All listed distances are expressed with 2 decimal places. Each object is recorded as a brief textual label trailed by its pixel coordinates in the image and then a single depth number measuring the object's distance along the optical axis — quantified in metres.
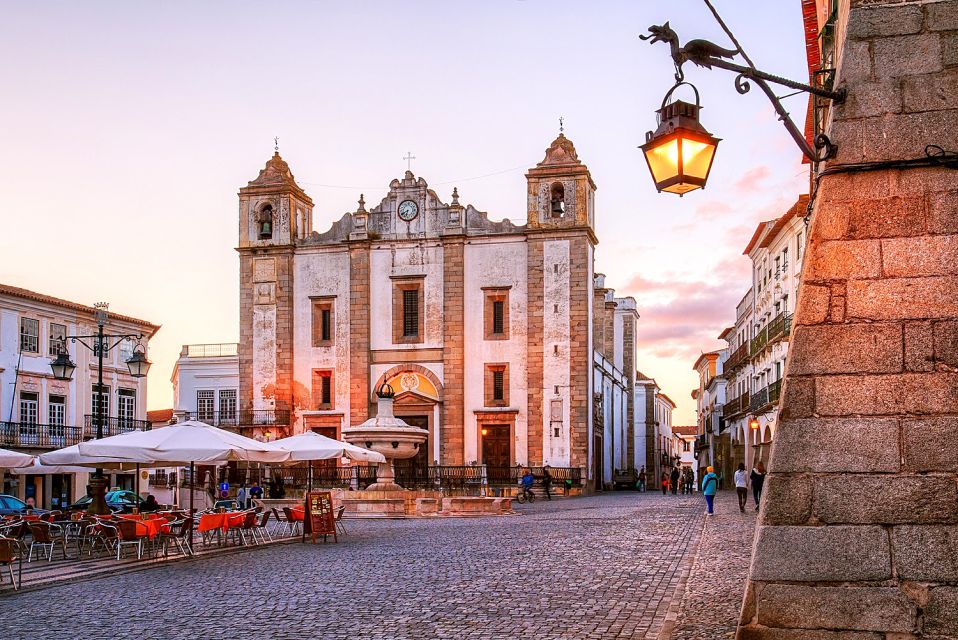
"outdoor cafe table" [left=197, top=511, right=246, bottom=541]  16.09
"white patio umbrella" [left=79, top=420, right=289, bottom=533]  16.61
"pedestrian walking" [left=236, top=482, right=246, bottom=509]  31.85
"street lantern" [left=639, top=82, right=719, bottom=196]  6.11
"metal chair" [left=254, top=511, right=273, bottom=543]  18.27
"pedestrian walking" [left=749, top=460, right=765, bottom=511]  25.31
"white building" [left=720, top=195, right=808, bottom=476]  37.91
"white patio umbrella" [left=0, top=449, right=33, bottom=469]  18.30
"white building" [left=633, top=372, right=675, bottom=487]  80.00
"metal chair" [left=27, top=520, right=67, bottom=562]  14.45
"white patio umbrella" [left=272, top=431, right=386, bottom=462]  21.78
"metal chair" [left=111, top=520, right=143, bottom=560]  14.80
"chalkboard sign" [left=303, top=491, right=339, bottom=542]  18.17
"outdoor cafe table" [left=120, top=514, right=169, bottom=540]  14.87
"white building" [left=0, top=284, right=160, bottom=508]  43.16
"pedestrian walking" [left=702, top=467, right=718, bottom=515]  24.81
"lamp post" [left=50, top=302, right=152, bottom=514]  20.11
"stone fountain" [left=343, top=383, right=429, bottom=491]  29.34
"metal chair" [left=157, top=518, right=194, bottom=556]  15.80
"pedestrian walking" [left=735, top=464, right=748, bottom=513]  25.24
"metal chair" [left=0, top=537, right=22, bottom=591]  11.09
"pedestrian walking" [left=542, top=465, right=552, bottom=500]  41.19
